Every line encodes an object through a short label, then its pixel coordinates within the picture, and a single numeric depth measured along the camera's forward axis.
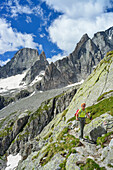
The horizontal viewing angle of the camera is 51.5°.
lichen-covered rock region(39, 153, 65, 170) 10.55
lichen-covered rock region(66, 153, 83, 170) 8.97
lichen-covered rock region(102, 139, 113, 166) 7.80
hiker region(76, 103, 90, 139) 11.91
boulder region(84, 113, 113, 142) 10.96
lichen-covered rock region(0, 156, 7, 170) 55.53
